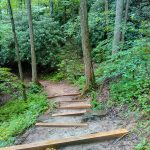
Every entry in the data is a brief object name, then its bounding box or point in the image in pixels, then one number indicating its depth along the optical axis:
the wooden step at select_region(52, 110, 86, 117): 5.30
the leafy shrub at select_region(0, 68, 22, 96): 6.95
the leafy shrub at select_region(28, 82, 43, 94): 8.09
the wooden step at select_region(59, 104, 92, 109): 5.59
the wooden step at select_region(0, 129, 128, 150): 3.55
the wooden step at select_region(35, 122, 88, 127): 4.49
